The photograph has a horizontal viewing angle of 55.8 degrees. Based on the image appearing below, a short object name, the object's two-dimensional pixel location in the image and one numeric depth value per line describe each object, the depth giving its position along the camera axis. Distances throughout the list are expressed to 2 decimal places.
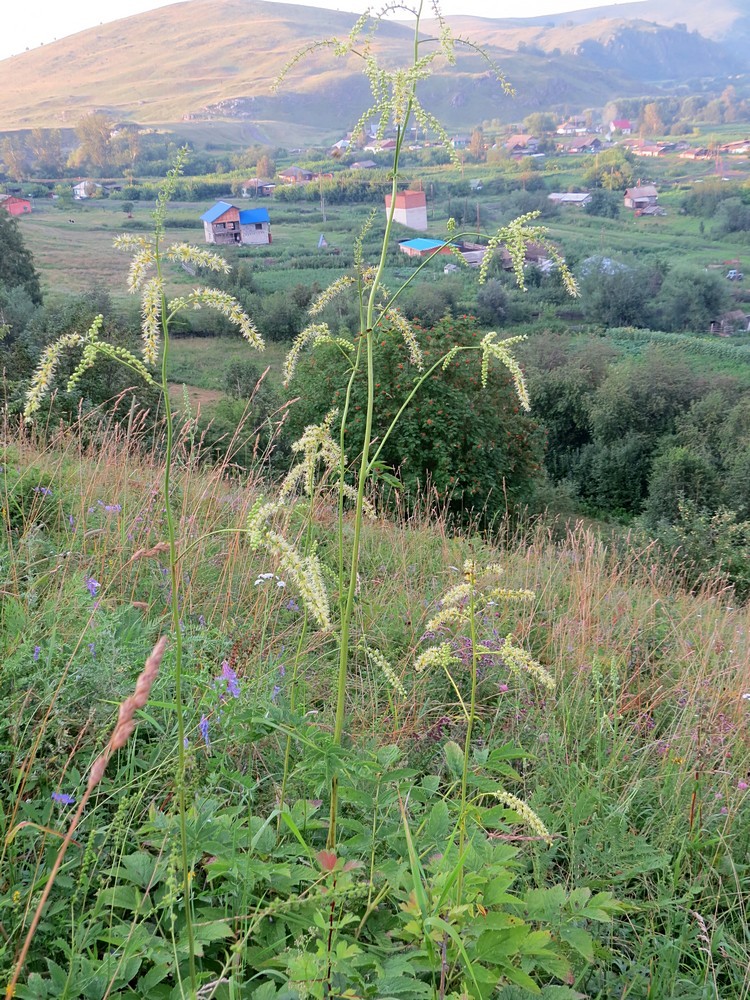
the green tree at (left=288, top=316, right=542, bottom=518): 19.05
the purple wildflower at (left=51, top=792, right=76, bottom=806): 1.84
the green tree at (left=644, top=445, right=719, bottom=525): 30.06
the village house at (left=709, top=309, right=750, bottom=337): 61.53
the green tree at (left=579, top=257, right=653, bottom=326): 63.94
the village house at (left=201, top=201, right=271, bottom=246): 66.88
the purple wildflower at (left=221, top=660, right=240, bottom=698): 2.40
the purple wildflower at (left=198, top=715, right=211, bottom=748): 2.10
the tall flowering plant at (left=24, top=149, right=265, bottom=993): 1.31
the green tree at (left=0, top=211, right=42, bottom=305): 35.72
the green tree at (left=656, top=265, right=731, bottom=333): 63.69
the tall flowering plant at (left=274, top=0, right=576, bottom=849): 1.89
